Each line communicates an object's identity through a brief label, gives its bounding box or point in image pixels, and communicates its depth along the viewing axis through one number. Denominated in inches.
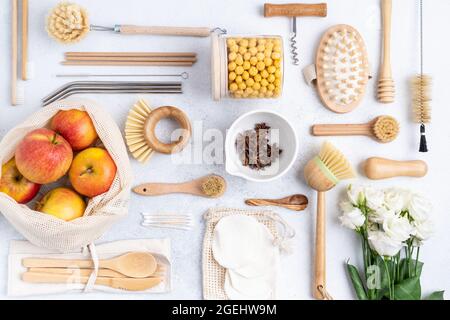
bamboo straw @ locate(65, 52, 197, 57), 44.3
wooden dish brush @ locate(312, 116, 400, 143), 44.3
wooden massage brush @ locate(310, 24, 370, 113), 43.9
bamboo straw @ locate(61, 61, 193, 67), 44.4
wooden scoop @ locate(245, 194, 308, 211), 44.6
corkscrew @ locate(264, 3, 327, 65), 44.3
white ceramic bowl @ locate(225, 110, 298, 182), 42.3
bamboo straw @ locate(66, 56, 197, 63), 44.3
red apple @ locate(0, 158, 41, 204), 40.6
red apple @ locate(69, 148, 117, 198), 39.9
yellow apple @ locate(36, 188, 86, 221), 40.1
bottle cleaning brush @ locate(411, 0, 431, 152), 44.7
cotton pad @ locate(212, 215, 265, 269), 43.7
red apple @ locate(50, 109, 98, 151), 40.5
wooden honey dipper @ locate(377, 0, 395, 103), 44.6
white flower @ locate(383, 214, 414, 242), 41.7
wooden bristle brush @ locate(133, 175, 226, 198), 44.1
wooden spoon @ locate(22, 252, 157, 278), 43.5
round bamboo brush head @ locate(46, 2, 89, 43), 41.9
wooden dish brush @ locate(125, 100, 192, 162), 42.8
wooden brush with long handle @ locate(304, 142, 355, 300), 43.4
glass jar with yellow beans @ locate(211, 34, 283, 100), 40.4
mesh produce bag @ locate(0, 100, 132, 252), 39.4
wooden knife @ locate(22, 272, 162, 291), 43.4
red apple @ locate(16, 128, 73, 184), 38.4
